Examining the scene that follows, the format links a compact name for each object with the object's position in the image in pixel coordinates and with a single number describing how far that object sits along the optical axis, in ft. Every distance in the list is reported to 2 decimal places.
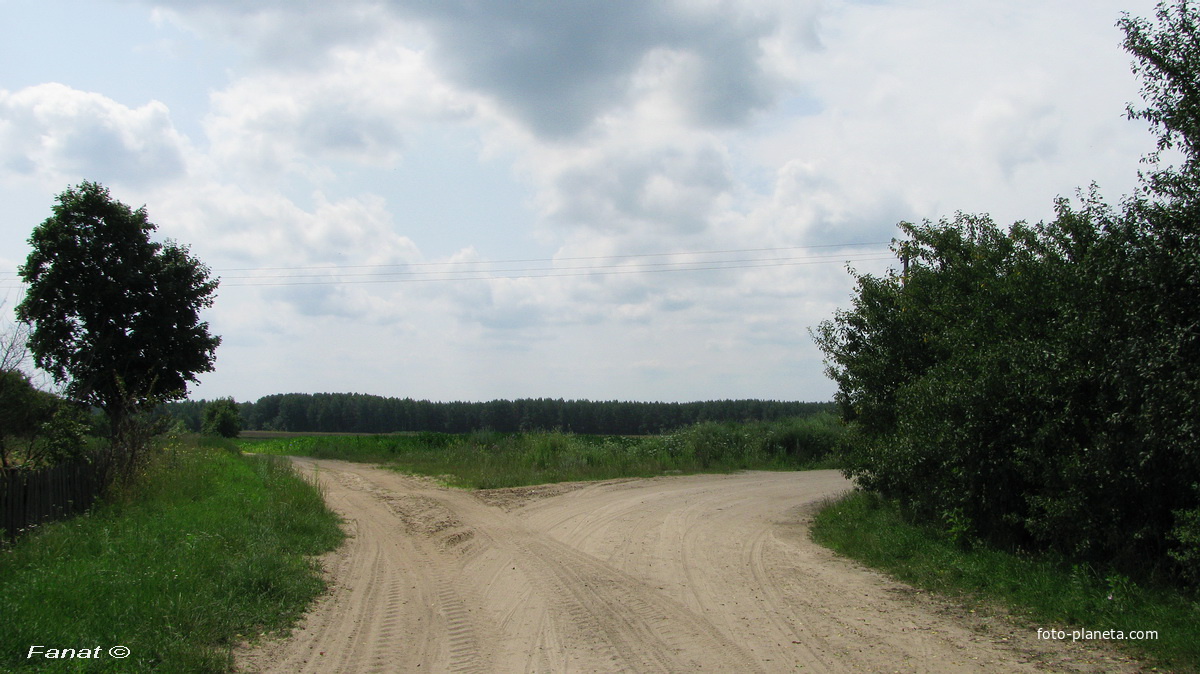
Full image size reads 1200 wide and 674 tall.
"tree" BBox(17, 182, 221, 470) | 74.13
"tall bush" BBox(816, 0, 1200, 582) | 22.39
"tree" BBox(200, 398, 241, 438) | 202.69
